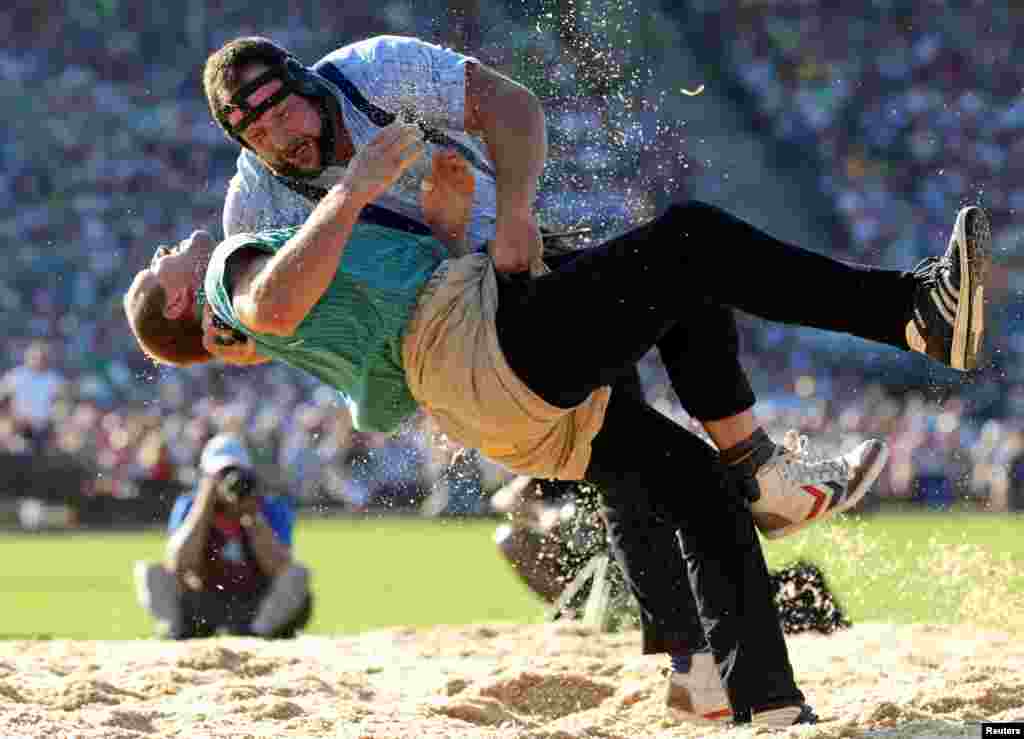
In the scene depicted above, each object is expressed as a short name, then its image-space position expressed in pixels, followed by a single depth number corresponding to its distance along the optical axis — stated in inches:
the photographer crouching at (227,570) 660.1
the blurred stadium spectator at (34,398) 1498.5
